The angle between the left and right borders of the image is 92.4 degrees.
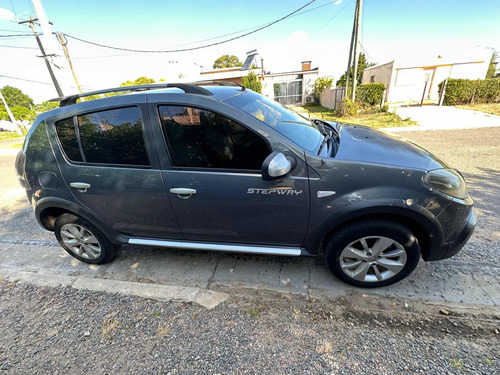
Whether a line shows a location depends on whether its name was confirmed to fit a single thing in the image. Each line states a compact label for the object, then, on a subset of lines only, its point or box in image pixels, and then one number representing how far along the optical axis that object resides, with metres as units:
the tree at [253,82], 17.50
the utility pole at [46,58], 8.99
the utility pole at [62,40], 13.57
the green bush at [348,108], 11.90
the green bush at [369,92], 13.00
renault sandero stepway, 1.81
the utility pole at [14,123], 21.71
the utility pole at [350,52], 10.56
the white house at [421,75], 15.60
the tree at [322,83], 18.88
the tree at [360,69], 21.95
